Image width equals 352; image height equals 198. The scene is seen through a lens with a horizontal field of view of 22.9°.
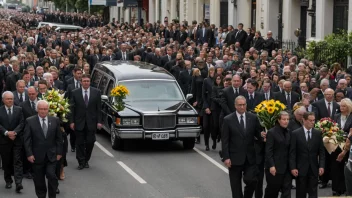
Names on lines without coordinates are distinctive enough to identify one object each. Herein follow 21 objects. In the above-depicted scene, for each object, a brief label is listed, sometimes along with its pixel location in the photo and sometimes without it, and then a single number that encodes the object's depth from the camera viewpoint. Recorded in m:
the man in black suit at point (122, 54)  29.63
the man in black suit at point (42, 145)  13.77
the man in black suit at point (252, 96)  18.20
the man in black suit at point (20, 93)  16.94
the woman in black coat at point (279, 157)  13.10
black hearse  19.23
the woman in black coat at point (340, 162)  15.16
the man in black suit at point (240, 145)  13.37
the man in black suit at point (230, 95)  18.59
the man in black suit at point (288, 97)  18.34
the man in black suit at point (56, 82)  20.23
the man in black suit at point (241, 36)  33.19
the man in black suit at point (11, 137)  15.23
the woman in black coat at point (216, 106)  19.81
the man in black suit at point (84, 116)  17.77
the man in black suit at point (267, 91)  18.77
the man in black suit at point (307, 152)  13.17
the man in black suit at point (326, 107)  16.77
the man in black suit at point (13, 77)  22.23
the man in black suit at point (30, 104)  15.95
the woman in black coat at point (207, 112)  20.19
